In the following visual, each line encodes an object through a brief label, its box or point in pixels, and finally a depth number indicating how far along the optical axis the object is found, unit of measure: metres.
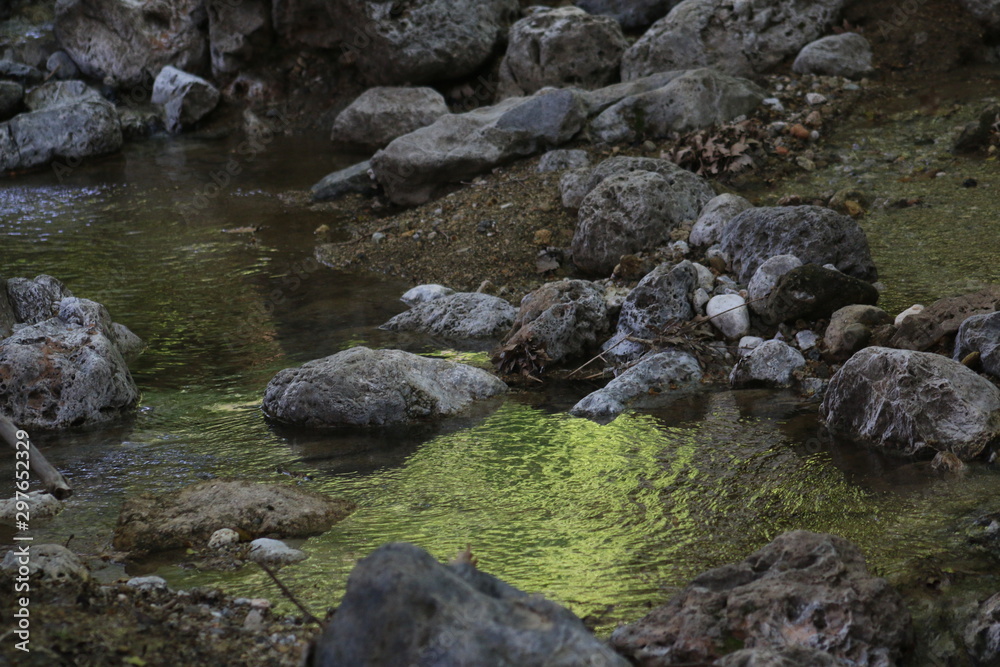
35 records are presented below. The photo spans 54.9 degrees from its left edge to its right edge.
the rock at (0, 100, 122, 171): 12.60
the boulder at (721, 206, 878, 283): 6.47
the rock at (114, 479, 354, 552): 3.97
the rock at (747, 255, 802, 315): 6.07
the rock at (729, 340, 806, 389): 5.50
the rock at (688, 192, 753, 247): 7.20
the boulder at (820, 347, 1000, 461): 4.38
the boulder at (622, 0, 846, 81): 10.66
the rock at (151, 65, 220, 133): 14.26
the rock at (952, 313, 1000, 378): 4.84
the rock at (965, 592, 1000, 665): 2.93
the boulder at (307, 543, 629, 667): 2.22
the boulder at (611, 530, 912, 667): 2.79
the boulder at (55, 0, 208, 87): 15.09
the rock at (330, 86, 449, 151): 12.12
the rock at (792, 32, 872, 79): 10.20
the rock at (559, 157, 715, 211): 7.71
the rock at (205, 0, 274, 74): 14.48
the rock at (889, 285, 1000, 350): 5.21
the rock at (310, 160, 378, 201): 10.35
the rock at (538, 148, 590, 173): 9.14
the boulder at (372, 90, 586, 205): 9.47
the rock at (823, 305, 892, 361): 5.48
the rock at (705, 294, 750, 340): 6.02
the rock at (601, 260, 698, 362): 6.11
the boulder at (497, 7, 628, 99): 11.36
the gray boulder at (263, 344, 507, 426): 5.37
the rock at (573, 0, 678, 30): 12.62
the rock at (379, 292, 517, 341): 6.76
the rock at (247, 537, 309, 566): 3.75
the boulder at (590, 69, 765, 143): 9.12
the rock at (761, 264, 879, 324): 5.82
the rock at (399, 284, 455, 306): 7.42
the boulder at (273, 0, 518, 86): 12.59
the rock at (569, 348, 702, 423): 5.37
